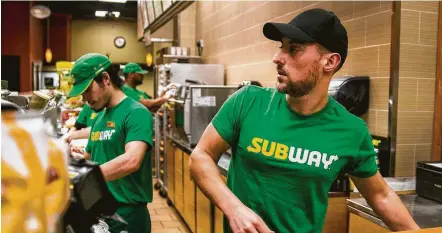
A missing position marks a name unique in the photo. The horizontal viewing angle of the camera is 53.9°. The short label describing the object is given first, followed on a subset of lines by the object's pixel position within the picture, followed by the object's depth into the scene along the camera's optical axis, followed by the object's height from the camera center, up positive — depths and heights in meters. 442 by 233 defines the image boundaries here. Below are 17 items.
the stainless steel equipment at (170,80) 6.05 +0.27
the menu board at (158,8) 5.83 +1.25
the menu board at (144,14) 7.52 +1.49
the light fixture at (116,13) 14.64 +2.86
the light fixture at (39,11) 10.60 +2.07
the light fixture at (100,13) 14.67 +2.87
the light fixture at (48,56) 13.89 +1.29
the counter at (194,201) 2.64 -0.95
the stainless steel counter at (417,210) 1.99 -0.54
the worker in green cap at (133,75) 5.95 +0.31
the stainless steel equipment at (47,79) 14.43 +0.59
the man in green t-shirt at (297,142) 1.45 -0.15
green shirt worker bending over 2.10 -0.18
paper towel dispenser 3.04 +0.06
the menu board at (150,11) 6.65 +1.37
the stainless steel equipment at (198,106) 4.76 -0.08
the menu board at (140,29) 9.20 +1.49
